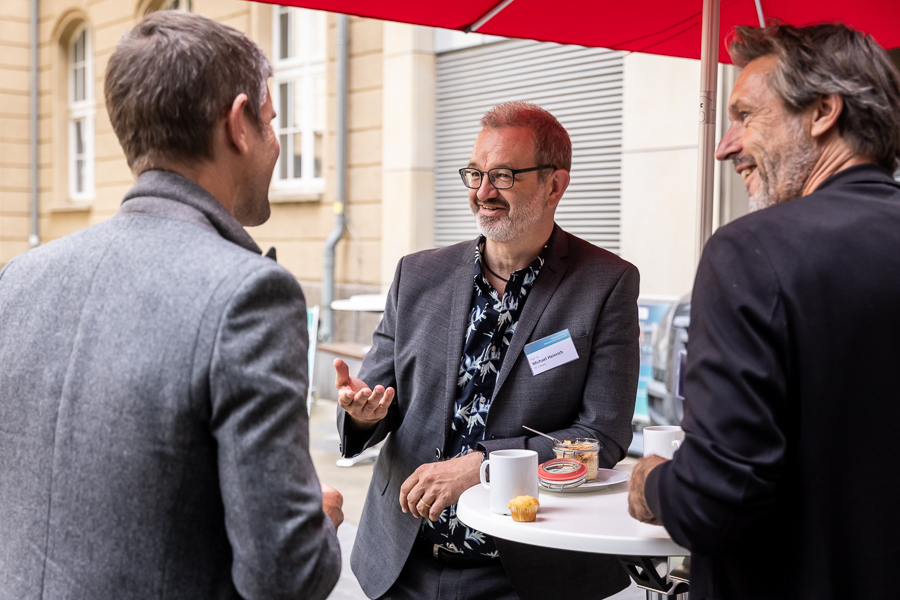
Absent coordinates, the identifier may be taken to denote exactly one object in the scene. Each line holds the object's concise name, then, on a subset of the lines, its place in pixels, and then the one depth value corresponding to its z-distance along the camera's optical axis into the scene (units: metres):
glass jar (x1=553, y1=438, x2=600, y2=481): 1.89
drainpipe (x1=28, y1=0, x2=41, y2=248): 14.62
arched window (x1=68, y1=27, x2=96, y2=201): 14.16
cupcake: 1.61
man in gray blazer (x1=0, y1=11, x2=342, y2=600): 1.10
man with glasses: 2.06
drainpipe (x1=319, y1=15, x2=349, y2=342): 9.08
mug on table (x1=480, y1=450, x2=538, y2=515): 1.69
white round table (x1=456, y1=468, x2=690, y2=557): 1.50
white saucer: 1.82
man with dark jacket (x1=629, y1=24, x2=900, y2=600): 1.24
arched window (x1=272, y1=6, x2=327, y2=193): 10.02
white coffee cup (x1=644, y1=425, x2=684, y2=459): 1.84
